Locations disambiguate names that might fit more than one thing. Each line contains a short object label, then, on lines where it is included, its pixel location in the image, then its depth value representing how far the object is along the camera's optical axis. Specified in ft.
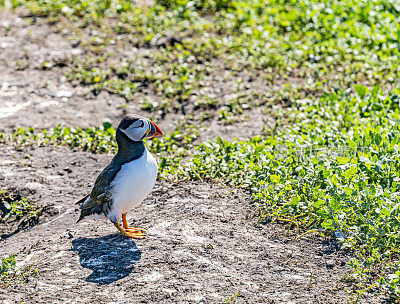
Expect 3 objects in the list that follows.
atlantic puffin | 33.14
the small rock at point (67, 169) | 44.93
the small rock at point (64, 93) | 56.29
